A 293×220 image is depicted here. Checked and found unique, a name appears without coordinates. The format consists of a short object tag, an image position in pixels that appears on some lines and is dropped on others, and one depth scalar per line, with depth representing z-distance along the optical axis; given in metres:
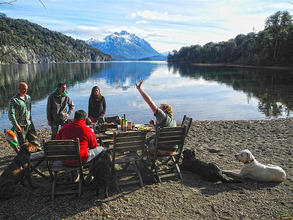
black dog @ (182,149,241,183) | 5.96
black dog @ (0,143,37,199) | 5.09
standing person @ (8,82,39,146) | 6.84
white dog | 5.89
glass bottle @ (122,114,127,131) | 6.97
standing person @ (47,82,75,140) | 7.78
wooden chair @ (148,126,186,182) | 5.79
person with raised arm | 5.83
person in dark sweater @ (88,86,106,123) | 8.83
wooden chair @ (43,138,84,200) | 4.94
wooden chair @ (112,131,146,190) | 5.42
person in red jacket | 5.27
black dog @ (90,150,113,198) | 5.24
